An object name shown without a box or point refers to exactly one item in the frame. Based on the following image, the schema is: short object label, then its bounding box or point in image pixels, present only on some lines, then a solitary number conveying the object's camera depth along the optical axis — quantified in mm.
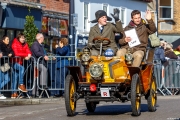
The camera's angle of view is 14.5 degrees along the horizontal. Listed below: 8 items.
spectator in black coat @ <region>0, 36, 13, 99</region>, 20056
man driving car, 14784
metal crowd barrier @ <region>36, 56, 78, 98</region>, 20406
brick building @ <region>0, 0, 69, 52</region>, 28938
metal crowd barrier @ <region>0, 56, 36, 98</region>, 20125
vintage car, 13883
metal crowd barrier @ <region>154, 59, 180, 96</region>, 23312
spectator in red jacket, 20141
